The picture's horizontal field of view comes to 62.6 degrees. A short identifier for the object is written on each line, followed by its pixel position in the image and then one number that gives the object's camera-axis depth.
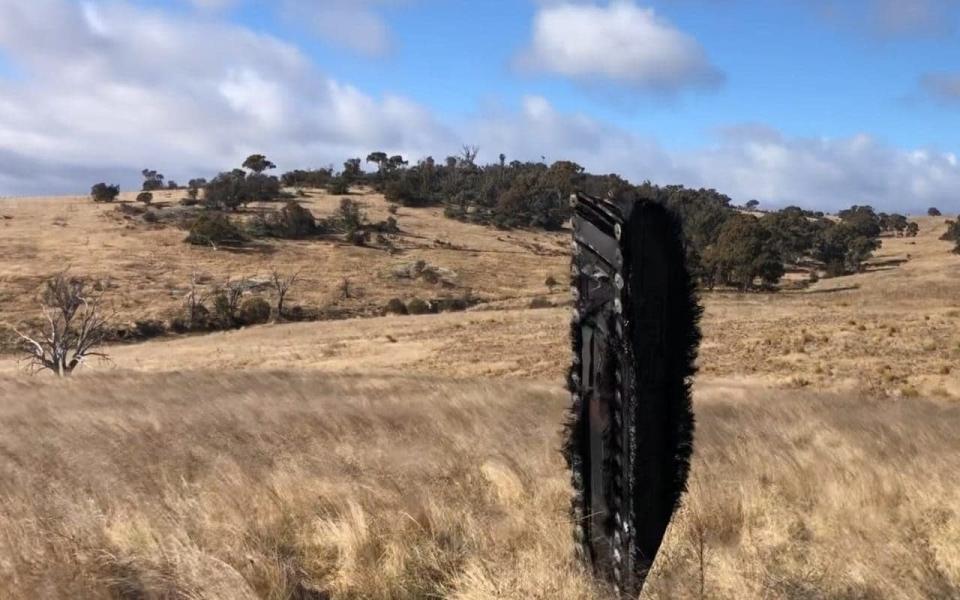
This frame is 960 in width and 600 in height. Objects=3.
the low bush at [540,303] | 45.46
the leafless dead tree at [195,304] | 45.31
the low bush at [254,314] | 46.75
